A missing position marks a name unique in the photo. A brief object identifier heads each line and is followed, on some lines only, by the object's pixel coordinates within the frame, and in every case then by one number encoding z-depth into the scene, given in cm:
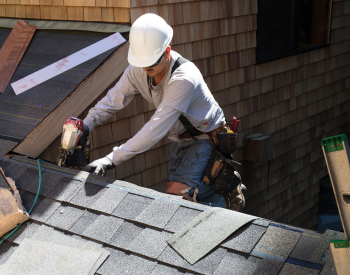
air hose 235
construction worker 273
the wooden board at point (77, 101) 331
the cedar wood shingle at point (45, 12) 471
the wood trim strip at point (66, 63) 389
